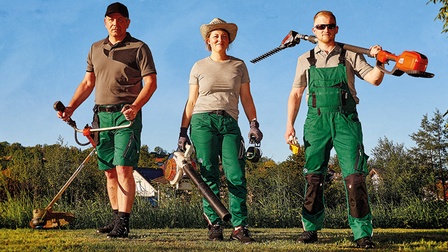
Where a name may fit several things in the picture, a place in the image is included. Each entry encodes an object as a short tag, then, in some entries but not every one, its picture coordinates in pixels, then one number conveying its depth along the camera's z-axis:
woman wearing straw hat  5.19
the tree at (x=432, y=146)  18.98
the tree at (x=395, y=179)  11.91
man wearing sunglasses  4.73
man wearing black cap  5.39
